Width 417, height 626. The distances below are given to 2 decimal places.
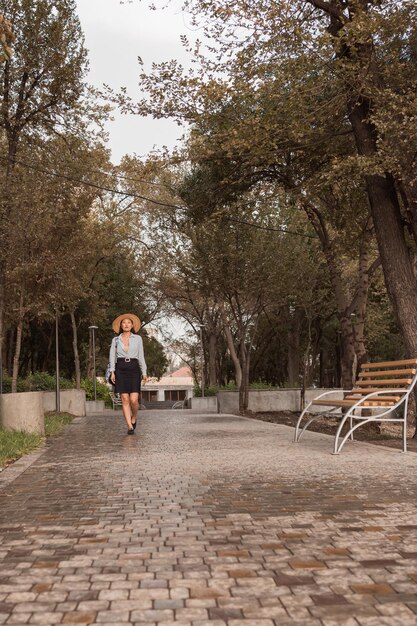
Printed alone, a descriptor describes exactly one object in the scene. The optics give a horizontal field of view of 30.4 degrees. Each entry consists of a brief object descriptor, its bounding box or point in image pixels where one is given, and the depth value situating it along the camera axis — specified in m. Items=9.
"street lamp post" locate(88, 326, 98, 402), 35.16
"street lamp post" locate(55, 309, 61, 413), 22.75
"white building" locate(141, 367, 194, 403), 74.06
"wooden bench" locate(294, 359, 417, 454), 8.80
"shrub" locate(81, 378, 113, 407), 38.32
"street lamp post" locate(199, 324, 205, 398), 37.62
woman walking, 12.70
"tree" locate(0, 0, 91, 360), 19.00
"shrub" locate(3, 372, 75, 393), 26.59
